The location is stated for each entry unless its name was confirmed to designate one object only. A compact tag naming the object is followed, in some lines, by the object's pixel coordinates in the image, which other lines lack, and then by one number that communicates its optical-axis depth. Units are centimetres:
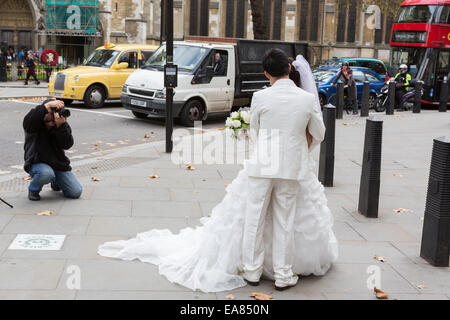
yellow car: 1664
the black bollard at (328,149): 805
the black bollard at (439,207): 489
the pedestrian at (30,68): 2408
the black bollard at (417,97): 1891
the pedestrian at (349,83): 1783
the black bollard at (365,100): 1725
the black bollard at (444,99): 2000
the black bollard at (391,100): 1772
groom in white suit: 424
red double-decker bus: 2056
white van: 1412
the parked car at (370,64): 2812
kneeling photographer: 636
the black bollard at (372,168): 650
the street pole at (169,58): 938
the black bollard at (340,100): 1683
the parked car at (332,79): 1838
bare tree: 2328
